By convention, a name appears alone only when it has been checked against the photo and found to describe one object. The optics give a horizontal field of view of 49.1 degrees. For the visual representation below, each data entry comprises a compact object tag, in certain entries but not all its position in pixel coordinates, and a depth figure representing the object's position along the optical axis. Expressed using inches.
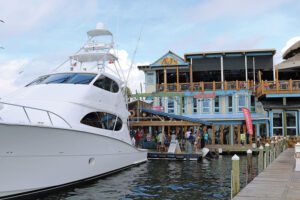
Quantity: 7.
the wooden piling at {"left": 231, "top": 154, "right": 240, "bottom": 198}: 348.9
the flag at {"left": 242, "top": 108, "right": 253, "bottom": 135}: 1075.3
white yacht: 358.6
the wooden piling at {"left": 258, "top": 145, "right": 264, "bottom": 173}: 531.8
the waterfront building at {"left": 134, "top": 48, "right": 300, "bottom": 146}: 1243.8
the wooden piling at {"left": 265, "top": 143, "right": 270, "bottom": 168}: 595.7
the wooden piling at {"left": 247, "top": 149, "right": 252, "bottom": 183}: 526.5
